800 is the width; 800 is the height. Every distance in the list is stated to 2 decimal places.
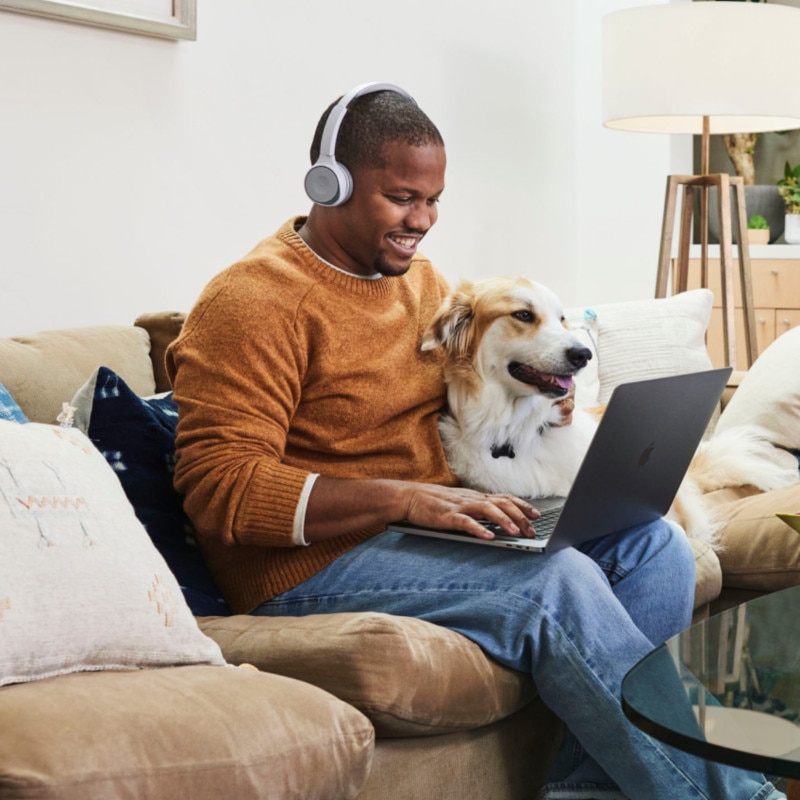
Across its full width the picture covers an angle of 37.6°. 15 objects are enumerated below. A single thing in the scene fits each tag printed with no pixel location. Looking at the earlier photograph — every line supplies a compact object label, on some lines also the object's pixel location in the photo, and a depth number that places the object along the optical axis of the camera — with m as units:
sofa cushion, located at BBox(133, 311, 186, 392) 2.09
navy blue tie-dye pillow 1.63
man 1.47
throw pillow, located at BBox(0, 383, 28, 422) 1.52
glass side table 1.09
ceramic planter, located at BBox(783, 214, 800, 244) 4.86
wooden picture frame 2.15
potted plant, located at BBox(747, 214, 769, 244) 4.78
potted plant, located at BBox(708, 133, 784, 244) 5.08
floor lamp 3.35
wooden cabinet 4.64
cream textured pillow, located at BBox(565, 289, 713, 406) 2.78
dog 1.83
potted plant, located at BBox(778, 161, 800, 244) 4.86
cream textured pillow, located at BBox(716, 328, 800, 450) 2.50
